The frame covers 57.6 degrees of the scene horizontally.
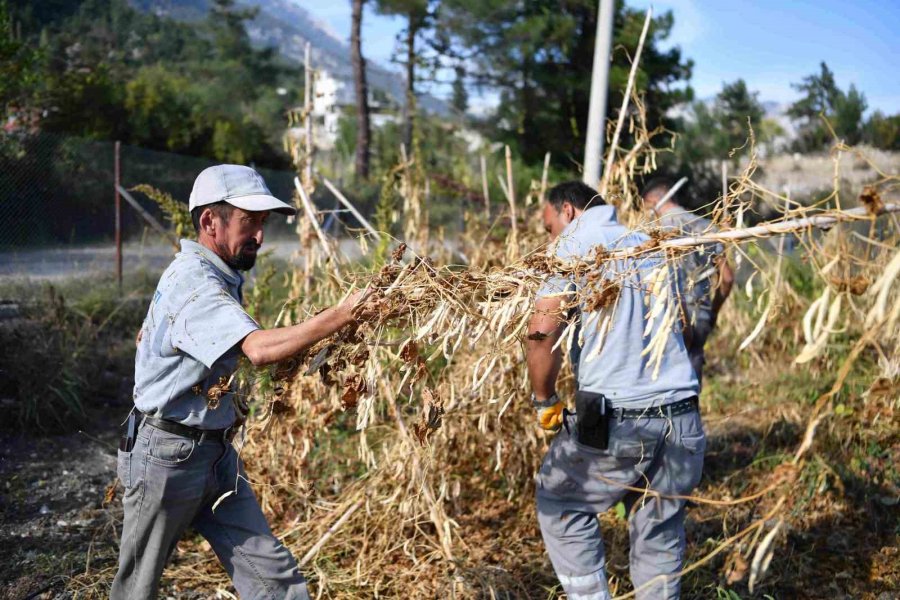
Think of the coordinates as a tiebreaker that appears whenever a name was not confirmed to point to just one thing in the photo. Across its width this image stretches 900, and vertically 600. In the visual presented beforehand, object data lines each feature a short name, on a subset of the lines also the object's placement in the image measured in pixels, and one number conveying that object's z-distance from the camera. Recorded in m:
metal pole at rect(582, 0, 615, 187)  5.80
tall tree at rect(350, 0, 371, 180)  20.78
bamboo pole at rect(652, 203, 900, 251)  1.93
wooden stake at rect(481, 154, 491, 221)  5.91
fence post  7.98
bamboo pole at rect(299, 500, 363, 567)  3.71
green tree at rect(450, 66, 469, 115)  22.28
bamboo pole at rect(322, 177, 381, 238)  4.21
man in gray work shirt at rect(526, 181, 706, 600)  3.04
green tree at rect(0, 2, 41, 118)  7.35
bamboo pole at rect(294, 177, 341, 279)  4.23
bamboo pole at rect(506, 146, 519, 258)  4.95
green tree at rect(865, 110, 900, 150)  22.11
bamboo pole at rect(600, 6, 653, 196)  4.56
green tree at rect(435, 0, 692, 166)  18.70
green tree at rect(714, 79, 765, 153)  25.80
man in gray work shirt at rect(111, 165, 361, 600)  2.51
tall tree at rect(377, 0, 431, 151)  21.11
